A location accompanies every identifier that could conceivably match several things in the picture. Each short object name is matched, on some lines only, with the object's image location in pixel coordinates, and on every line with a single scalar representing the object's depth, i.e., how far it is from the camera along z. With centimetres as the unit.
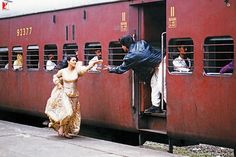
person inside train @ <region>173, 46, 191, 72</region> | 756
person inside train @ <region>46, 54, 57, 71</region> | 1058
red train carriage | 694
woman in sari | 873
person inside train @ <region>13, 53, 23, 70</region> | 1176
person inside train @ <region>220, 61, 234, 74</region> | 676
